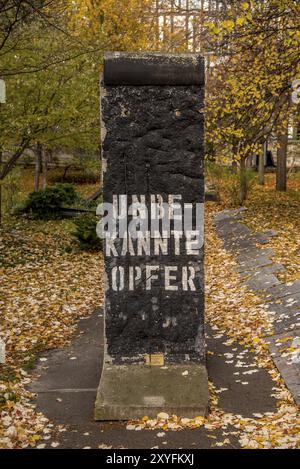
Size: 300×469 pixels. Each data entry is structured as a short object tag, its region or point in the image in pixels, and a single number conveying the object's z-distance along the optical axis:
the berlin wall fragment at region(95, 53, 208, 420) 6.48
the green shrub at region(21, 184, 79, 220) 20.67
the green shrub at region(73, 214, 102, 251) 15.47
